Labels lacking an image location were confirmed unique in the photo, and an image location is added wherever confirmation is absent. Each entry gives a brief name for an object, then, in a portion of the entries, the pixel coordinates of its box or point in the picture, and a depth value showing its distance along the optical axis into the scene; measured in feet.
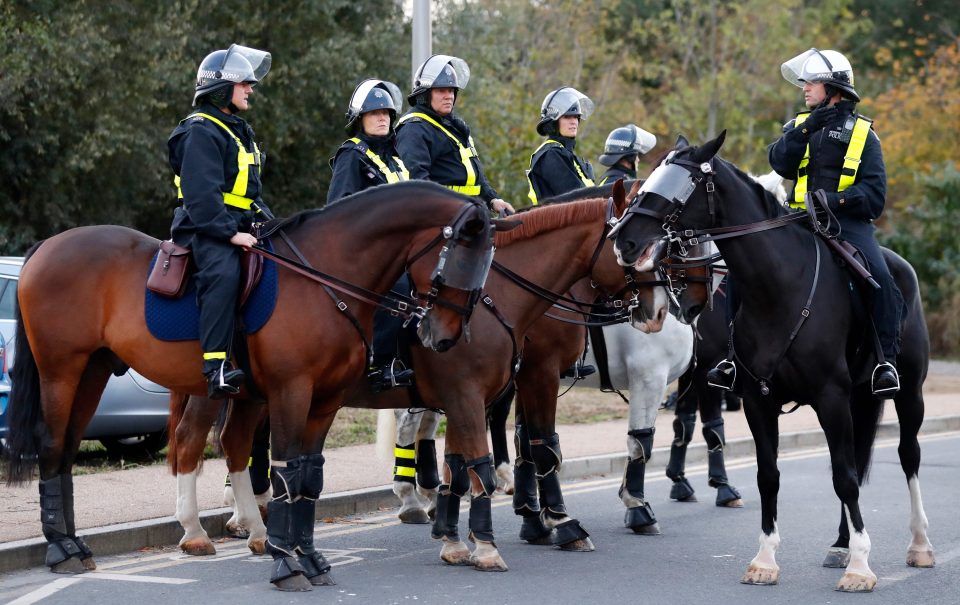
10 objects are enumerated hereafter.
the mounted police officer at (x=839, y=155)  51.44
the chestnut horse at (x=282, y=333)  48.67
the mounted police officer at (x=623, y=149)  69.97
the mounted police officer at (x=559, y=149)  66.59
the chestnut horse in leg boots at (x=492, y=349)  52.01
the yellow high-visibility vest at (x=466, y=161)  61.82
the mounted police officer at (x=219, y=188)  48.57
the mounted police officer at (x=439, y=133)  60.95
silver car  72.69
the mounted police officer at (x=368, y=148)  58.90
